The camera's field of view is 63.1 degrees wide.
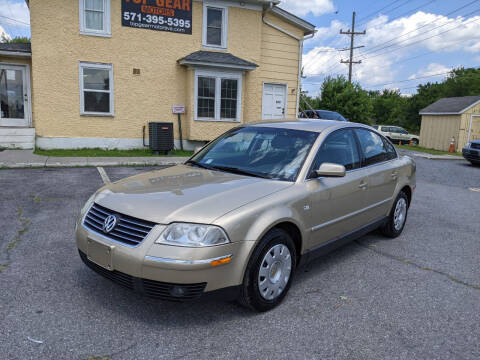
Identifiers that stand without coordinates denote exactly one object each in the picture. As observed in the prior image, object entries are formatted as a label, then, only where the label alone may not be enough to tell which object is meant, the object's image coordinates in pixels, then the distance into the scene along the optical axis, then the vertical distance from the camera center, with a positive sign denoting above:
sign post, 14.21 +0.21
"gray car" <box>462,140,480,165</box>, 15.93 -0.96
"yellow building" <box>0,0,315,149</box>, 12.66 +1.64
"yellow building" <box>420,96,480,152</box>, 24.86 +0.34
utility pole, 40.63 +8.54
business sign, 13.25 +3.48
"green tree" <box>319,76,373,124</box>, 33.19 +1.96
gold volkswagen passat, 2.80 -0.77
